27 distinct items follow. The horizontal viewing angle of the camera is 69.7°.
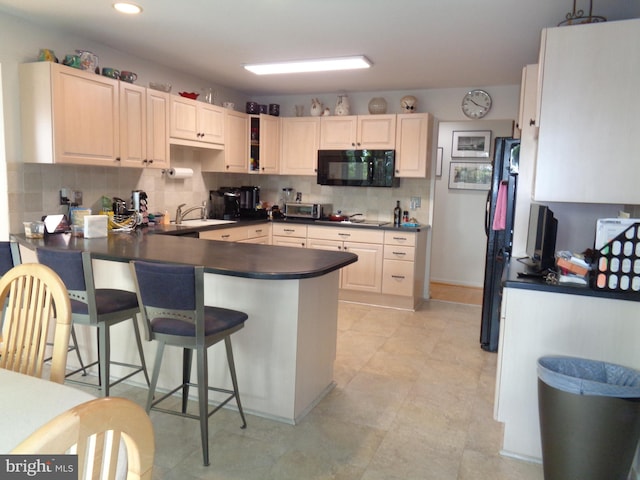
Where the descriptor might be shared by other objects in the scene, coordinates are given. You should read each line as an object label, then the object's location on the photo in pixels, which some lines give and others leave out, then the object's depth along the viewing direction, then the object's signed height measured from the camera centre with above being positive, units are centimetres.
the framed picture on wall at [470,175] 615 +29
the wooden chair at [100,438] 61 -37
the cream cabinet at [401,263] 496 -75
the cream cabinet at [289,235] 543 -52
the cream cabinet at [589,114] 213 +41
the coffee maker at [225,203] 539 -17
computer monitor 253 -24
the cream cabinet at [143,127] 379 +51
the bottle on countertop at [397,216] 529 -25
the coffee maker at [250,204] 552 -17
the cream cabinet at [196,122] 434 +66
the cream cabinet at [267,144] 548 +56
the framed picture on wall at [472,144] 610 +70
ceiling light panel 404 +116
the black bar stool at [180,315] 202 -58
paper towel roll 464 +15
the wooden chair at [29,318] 146 -45
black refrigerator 363 -25
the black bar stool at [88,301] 230 -62
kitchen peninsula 251 -70
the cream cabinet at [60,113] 322 +51
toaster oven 557 -23
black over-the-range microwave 523 +29
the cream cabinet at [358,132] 521 +71
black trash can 182 -91
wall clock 506 +103
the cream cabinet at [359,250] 510 -64
